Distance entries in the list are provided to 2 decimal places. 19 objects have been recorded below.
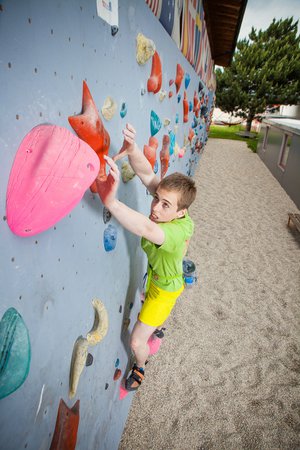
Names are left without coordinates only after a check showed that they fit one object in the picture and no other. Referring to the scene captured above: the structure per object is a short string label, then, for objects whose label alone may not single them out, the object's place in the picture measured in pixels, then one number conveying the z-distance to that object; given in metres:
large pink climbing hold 0.66
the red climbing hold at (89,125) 0.92
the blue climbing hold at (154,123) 1.95
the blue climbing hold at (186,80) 3.36
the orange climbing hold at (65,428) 1.05
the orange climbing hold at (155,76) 1.80
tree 16.81
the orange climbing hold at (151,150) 1.87
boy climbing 1.14
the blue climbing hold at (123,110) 1.40
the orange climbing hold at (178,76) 2.72
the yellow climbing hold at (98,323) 1.27
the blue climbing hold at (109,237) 1.36
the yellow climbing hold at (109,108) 1.18
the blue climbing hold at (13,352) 0.66
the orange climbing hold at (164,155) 2.52
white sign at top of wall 1.01
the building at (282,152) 7.20
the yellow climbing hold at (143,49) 1.49
